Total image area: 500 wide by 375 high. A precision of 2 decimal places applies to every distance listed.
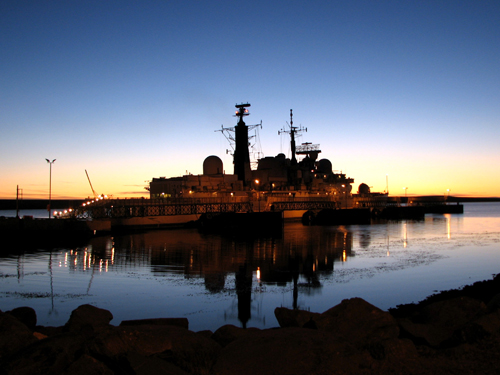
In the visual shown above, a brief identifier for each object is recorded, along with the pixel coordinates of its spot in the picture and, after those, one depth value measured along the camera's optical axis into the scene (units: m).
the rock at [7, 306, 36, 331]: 9.77
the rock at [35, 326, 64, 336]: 9.39
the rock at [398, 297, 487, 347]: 8.24
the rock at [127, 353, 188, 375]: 5.98
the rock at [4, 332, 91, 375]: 6.08
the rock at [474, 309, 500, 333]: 7.83
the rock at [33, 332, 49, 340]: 7.92
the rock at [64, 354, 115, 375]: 6.04
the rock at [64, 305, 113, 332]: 8.70
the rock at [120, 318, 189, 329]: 8.86
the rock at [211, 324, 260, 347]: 8.20
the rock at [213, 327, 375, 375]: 6.05
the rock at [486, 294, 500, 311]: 10.10
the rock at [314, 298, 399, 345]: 7.70
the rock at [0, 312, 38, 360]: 7.11
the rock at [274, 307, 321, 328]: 8.73
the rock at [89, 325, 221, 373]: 6.51
